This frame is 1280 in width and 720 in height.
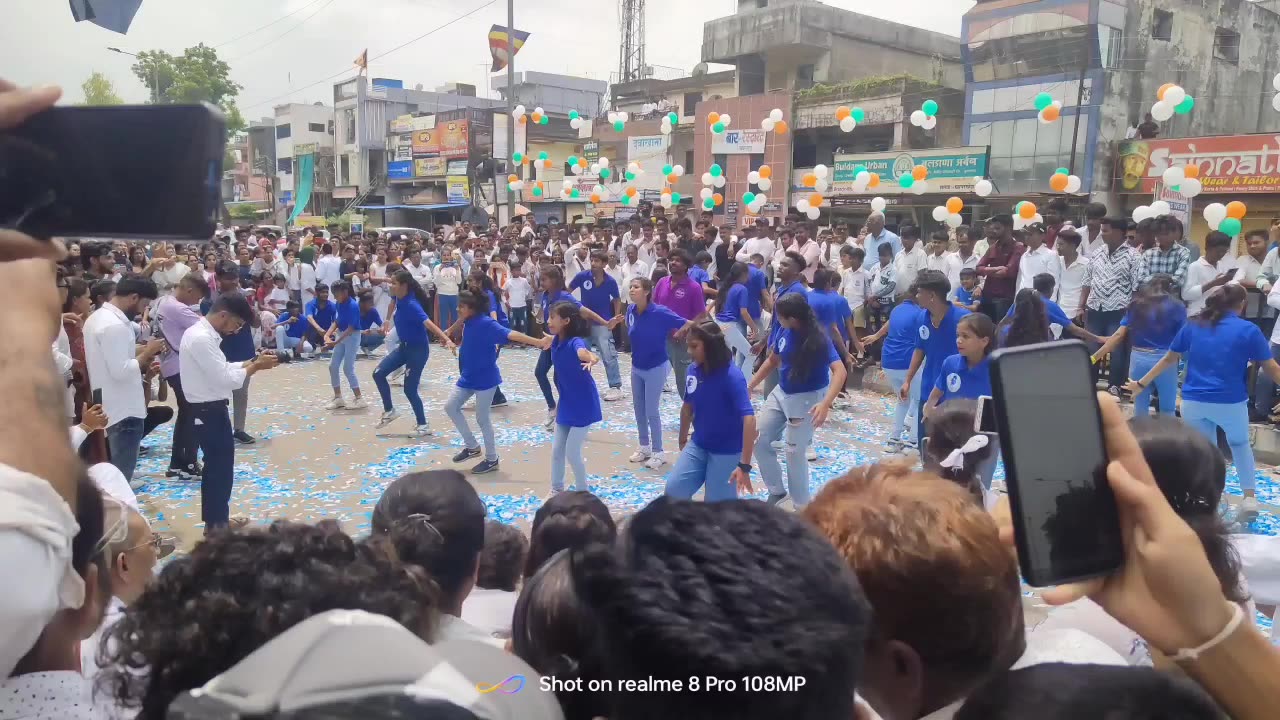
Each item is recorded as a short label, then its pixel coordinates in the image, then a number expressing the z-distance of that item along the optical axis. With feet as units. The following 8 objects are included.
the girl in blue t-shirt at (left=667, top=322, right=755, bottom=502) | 16.66
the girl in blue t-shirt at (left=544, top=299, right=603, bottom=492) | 20.66
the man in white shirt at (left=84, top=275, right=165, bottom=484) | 17.85
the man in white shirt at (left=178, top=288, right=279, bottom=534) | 17.40
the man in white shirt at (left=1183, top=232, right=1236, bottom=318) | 27.94
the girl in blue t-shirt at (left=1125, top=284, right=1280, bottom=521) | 18.71
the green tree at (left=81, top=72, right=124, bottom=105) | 93.45
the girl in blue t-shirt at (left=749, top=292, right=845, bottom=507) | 19.33
